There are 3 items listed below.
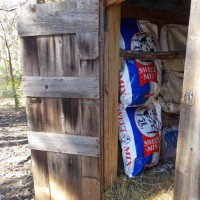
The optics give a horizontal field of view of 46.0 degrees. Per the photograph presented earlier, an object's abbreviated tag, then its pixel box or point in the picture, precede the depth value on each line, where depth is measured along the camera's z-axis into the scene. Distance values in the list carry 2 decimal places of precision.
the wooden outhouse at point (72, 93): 1.85
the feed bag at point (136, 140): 2.34
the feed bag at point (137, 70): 2.26
